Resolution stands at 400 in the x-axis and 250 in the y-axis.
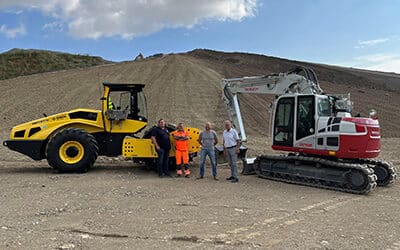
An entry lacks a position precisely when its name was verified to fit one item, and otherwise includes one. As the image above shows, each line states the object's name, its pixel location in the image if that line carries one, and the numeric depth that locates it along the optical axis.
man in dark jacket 11.97
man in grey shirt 11.81
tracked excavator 10.44
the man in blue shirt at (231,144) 11.68
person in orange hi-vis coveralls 12.09
